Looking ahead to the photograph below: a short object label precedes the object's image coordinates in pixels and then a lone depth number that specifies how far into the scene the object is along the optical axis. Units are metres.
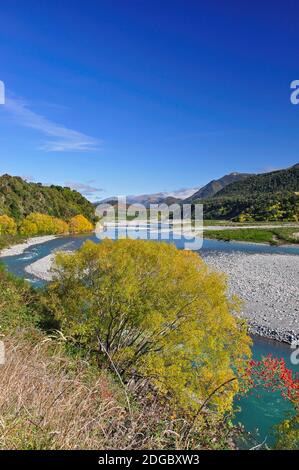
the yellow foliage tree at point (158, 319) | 14.12
